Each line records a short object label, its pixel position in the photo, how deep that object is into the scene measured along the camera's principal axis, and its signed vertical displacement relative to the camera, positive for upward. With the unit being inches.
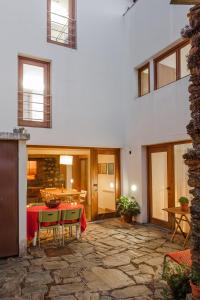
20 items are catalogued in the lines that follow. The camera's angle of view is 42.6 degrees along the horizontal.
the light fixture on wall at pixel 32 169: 466.3 -7.8
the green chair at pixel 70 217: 220.8 -46.1
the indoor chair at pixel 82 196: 327.4 -41.6
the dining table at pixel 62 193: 314.3 -35.7
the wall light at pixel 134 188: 301.7 -28.3
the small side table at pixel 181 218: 203.8 -44.6
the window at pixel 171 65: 239.9 +98.3
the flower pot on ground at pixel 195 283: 89.1 -42.7
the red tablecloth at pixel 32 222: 210.1 -47.1
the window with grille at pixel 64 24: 294.0 +161.4
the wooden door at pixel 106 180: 313.1 -19.6
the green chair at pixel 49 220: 209.9 -45.6
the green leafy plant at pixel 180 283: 111.1 -52.0
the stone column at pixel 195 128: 95.4 +13.2
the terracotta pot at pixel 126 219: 292.4 -62.7
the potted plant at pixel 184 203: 209.8 -32.3
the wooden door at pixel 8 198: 186.1 -24.7
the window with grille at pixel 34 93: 265.7 +77.0
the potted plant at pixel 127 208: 289.1 -49.9
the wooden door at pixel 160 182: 256.2 -19.3
